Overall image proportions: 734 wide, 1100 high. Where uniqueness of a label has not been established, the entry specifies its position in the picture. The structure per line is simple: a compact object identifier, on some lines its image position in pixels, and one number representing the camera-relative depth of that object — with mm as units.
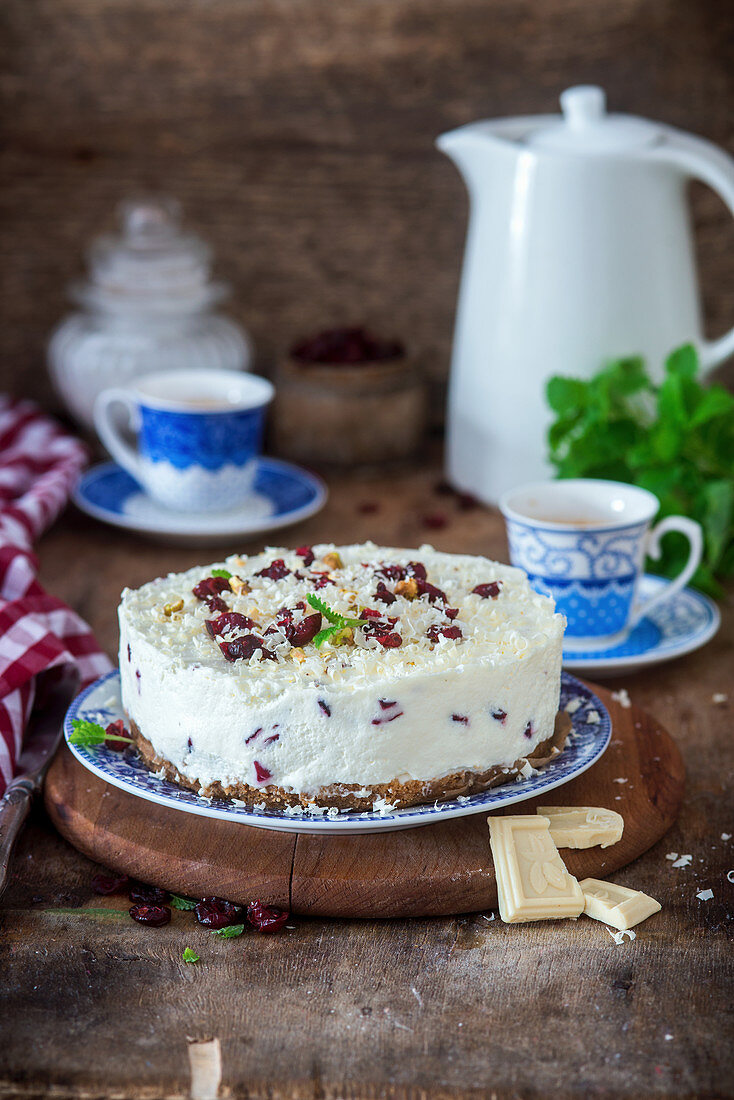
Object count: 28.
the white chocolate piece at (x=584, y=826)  899
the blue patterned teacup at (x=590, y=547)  1203
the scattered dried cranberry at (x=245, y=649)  897
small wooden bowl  1789
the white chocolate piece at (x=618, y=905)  839
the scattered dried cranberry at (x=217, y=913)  843
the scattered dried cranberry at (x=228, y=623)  934
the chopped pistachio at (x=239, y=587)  1003
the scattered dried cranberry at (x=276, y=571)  1041
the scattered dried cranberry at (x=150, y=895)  874
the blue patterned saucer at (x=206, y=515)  1555
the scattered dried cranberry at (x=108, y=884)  886
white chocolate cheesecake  858
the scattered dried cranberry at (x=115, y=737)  962
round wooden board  852
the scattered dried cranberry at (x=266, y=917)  836
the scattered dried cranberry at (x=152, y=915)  842
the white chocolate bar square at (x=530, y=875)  842
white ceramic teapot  1521
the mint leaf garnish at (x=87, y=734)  956
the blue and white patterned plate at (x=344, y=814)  856
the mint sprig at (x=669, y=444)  1421
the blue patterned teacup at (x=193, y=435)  1555
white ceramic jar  1811
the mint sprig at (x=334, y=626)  903
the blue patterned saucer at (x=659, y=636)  1199
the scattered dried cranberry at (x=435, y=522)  1665
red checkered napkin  1051
